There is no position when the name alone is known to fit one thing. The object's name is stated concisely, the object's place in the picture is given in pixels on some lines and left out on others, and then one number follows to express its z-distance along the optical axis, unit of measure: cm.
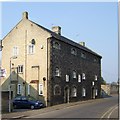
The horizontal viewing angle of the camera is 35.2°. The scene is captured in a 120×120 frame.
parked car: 2008
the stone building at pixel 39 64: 2285
